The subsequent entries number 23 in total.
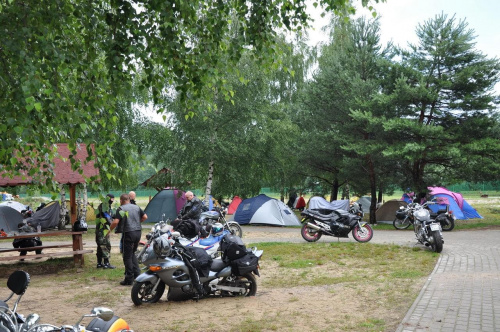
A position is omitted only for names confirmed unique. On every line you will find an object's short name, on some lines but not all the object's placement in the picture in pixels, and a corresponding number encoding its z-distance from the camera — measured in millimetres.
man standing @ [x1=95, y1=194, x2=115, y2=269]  11109
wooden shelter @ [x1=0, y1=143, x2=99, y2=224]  11016
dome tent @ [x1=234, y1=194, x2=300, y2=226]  22266
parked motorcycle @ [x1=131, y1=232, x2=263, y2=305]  7344
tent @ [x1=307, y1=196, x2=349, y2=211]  22172
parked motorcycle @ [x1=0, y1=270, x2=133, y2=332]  2604
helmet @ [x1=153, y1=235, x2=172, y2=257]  7273
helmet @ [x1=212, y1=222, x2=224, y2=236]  11191
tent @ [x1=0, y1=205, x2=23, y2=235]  20281
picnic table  10871
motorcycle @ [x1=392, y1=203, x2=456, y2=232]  18000
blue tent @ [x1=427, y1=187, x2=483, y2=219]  21078
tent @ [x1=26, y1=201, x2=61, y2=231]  21823
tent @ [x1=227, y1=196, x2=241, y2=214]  32625
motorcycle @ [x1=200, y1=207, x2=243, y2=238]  14570
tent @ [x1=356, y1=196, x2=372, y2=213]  33188
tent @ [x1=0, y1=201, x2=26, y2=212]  26566
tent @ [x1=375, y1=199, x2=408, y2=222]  23156
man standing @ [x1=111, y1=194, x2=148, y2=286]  9078
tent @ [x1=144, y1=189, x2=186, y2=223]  24406
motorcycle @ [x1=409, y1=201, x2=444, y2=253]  11977
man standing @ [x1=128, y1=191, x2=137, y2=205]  11613
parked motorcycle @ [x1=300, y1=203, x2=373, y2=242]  14336
